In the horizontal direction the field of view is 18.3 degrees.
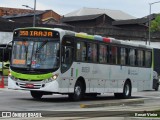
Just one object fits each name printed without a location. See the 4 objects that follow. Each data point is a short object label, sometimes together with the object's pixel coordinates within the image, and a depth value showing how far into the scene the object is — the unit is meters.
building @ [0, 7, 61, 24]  109.56
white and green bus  20.81
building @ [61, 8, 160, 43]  77.57
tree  102.59
